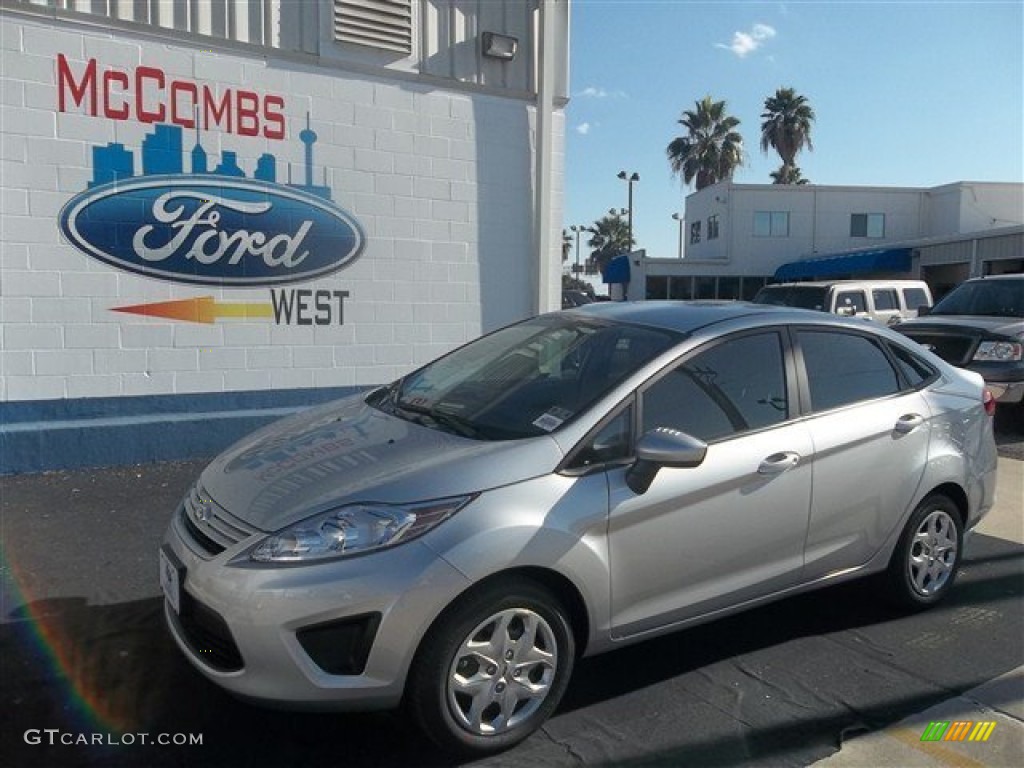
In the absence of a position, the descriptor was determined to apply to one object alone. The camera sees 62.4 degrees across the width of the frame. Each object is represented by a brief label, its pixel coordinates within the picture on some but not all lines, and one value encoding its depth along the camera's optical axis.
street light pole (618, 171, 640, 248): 52.17
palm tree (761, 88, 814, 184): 46.91
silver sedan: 2.75
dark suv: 8.81
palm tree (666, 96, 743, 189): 48.91
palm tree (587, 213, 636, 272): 86.56
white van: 13.07
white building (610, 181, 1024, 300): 35.94
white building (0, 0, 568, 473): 6.44
